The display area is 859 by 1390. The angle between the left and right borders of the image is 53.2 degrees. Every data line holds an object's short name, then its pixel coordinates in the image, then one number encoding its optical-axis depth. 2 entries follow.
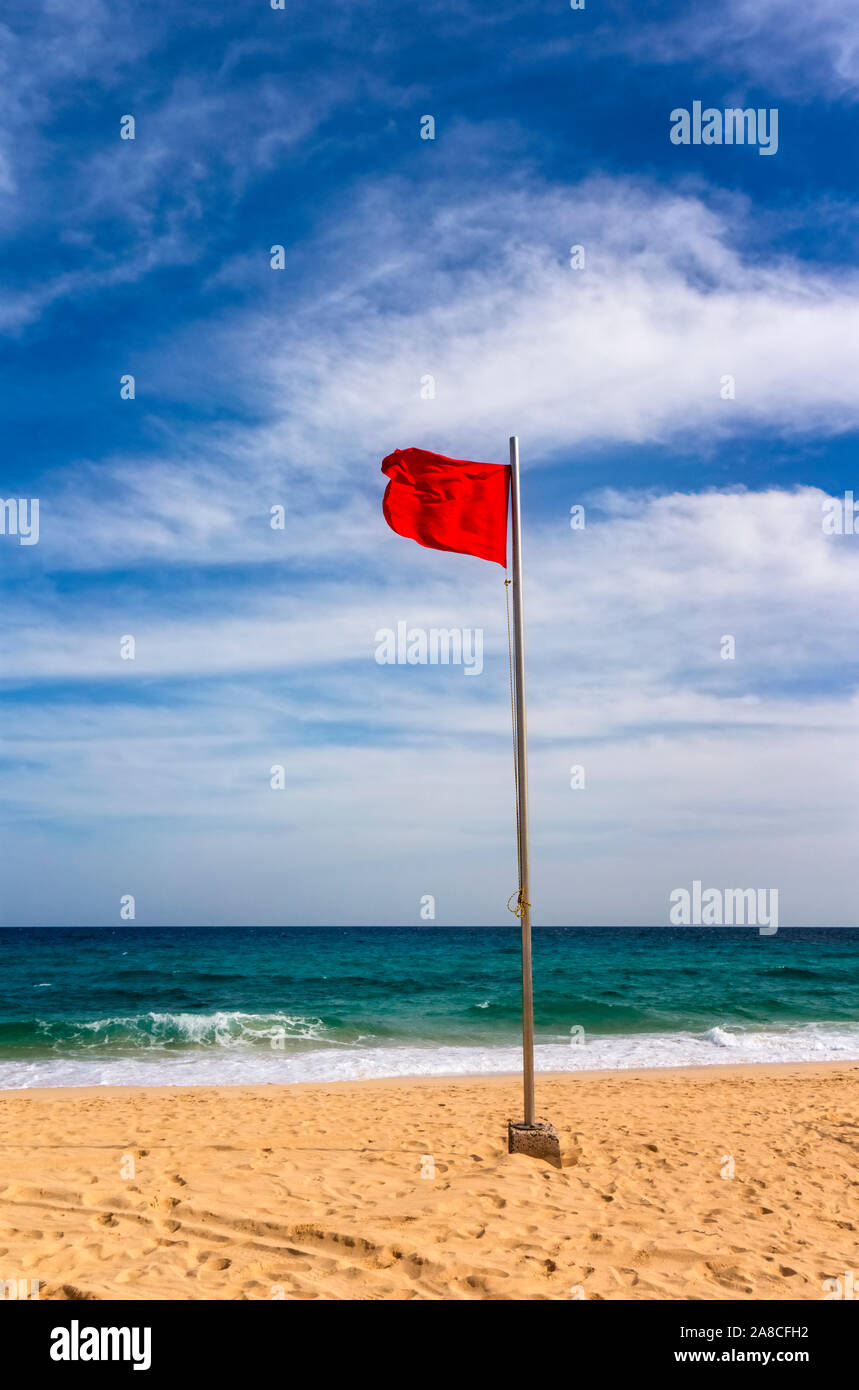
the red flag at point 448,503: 8.30
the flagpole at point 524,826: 7.57
